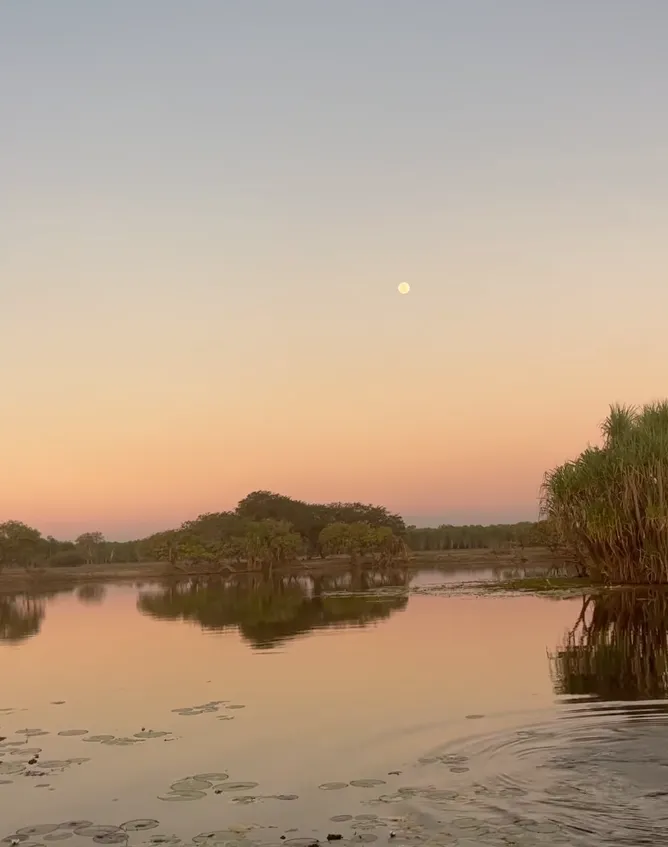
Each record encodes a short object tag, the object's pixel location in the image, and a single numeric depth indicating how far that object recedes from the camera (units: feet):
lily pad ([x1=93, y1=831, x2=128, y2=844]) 32.83
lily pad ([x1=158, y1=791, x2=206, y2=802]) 38.62
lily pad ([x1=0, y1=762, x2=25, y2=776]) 44.19
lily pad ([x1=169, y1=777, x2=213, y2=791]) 40.19
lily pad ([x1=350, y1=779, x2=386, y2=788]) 39.09
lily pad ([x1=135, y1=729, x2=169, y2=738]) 52.20
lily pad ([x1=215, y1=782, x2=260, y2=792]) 39.70
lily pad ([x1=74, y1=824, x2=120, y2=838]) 33.91
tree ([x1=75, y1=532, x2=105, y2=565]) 508.12
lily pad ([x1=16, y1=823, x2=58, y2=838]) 34.12
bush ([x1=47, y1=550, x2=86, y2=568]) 440.45
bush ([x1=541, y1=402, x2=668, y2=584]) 155.94
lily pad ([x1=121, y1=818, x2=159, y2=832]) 34.39
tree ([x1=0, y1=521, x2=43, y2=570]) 353.61
